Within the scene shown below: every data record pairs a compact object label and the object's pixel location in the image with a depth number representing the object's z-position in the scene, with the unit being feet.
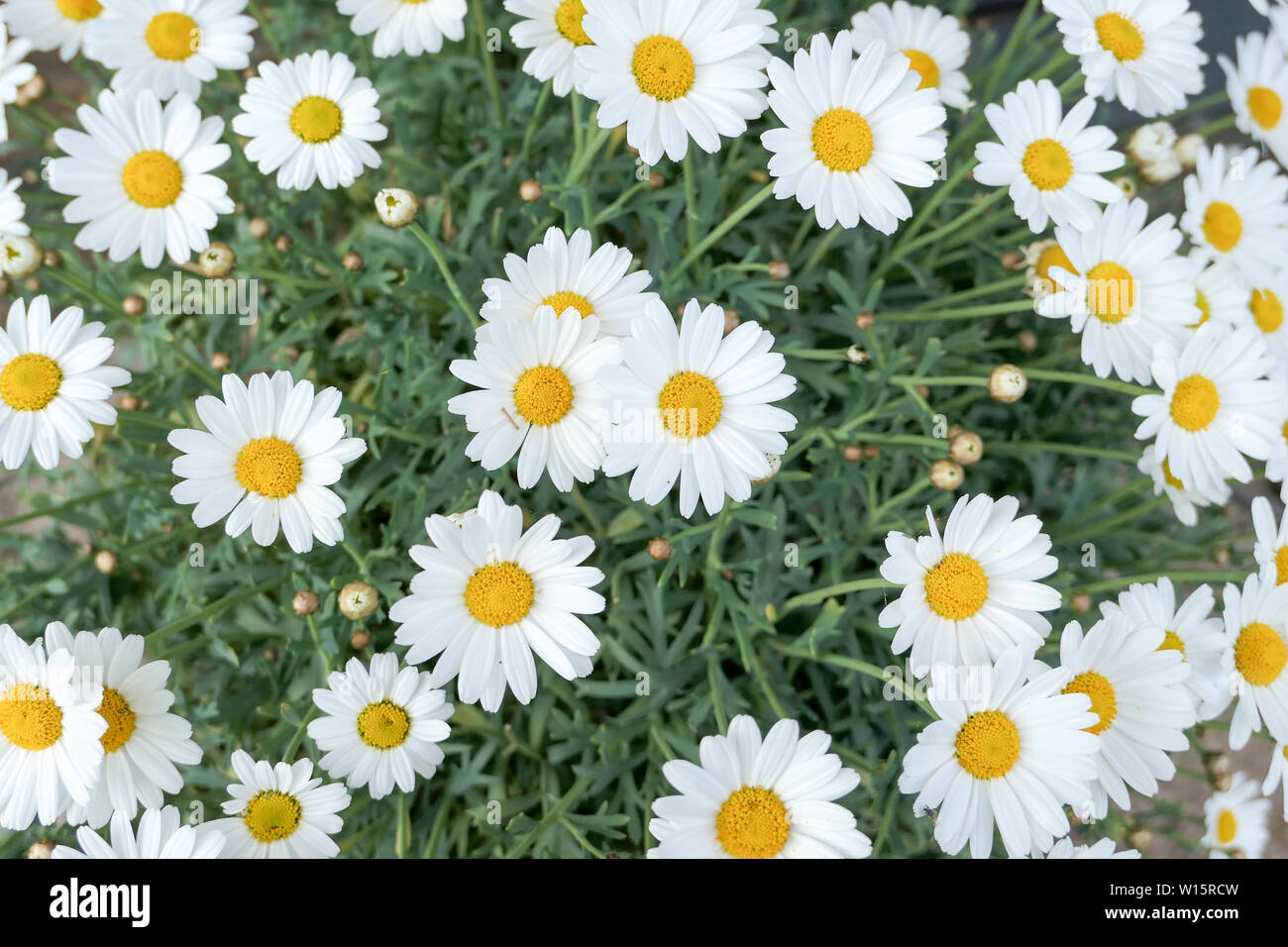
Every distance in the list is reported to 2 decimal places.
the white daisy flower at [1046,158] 1.01
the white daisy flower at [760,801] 0.89
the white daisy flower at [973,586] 0.92
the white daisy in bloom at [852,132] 0.95
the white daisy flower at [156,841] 0.90
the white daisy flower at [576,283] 0.93
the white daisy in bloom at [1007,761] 0.90
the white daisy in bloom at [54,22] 1.09
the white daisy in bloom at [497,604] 0.91
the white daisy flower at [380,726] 0.94
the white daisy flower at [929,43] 1.11
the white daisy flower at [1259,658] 0.99
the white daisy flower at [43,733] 0.91
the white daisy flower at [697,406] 0.88
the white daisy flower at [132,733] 0.93
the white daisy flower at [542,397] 0.90
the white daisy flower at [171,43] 1.04
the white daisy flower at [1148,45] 1.06
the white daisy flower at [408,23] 1.05
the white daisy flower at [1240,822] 1.17
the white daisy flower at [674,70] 0.94
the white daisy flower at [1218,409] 1.01
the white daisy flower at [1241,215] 1.10
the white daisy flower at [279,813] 0.94
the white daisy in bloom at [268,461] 0.92
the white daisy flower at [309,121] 1.01
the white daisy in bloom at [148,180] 1.01
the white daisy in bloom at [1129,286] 1.01
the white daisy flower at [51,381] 0.96
